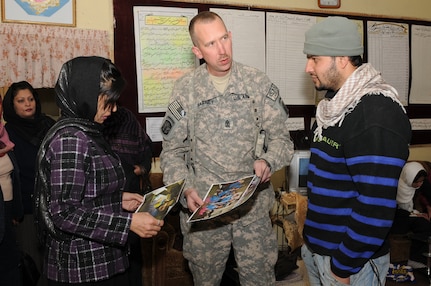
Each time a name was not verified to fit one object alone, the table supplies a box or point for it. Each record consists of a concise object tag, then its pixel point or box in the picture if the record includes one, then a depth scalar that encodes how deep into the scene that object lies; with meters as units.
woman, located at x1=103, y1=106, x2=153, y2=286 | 2.93
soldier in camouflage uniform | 2.11
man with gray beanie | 1.30
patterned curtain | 2.84
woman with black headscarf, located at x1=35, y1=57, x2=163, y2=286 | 1.42
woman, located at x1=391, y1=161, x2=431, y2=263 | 3.70
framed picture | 2.82
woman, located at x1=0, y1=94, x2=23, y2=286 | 2.50
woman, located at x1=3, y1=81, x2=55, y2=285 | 2.95
